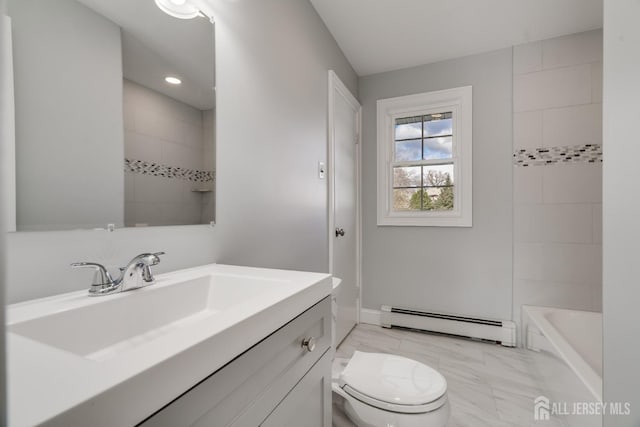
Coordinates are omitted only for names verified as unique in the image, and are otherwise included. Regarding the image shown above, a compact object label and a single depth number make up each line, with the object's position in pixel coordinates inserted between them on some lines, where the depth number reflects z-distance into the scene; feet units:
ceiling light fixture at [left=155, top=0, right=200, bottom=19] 3.11
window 8.25
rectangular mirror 2.10
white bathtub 3.99
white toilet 3.59
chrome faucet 2.27
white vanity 1.10
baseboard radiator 7.66
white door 7.09
